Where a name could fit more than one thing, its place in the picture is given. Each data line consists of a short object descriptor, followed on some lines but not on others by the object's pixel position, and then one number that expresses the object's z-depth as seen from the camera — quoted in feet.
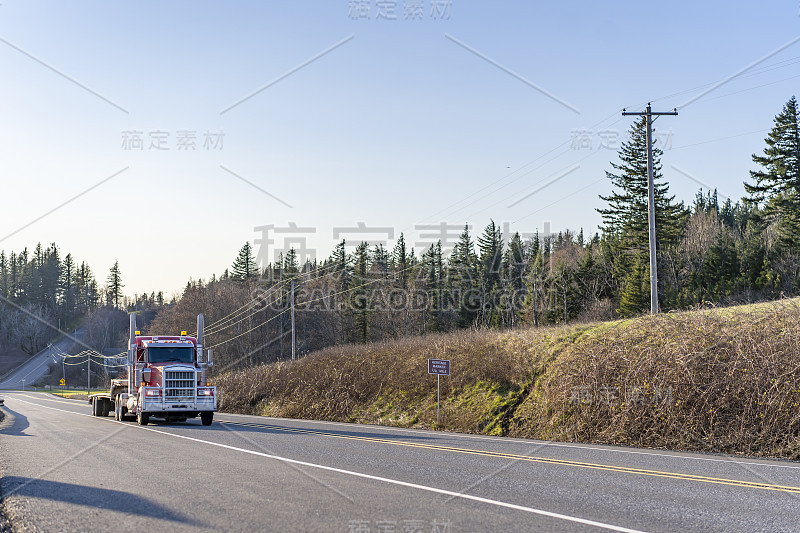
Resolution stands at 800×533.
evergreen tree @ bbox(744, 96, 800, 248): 215.22
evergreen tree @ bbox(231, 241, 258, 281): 428.15
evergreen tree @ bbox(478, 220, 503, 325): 304.30
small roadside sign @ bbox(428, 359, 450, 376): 79.56
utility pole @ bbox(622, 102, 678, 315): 101.71
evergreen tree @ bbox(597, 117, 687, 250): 234.17
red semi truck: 82.28
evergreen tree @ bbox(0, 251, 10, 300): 631.97
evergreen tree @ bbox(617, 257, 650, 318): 216.00
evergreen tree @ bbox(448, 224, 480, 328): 303.89
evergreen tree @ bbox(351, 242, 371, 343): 317.22
